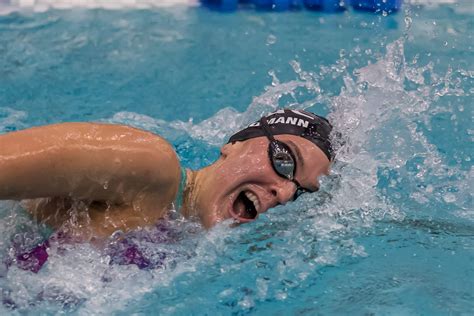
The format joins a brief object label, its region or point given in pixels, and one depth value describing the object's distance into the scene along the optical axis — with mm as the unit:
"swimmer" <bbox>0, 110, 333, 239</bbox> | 3904
